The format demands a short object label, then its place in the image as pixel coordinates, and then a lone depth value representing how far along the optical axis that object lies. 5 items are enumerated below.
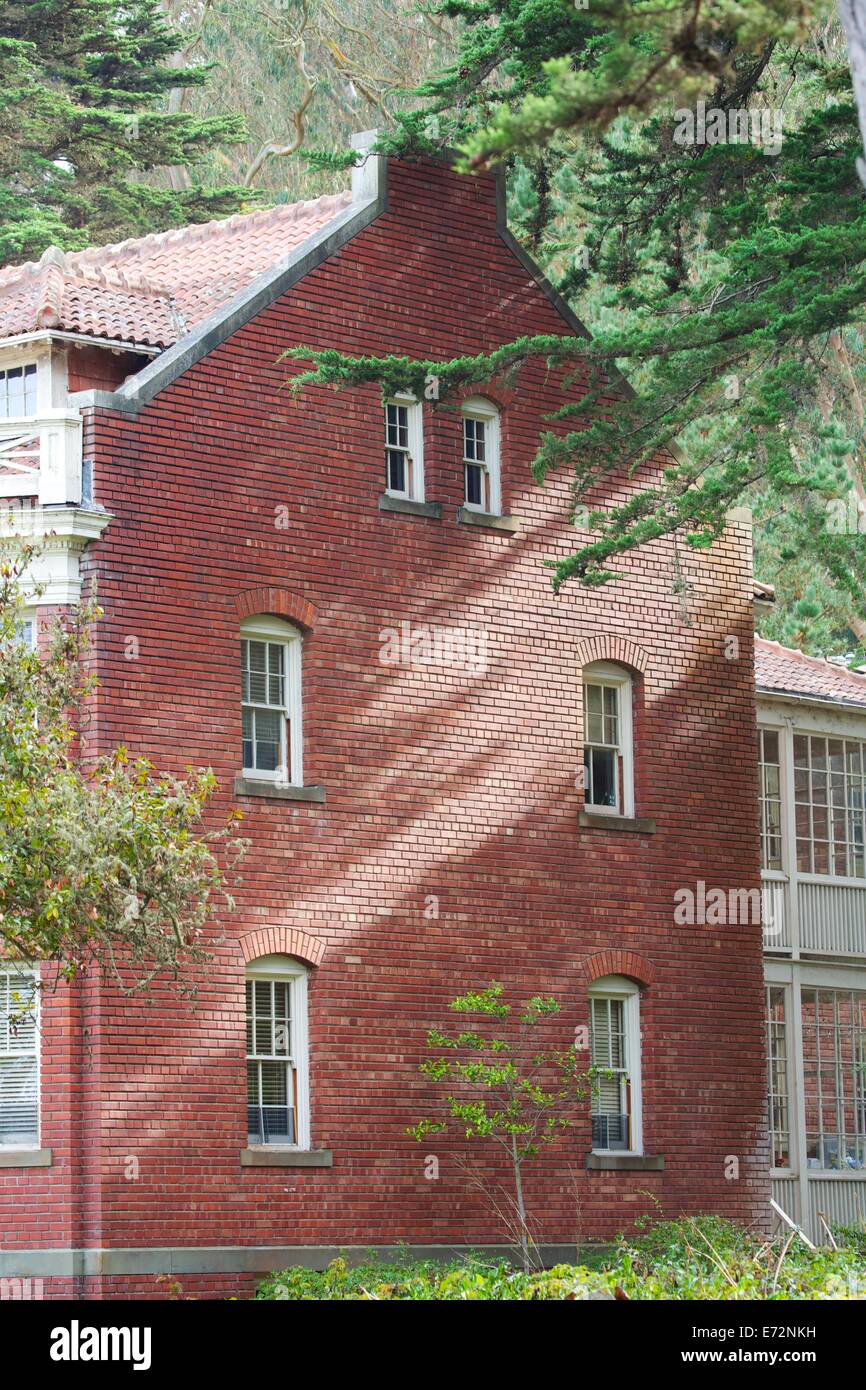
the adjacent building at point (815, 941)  30.95
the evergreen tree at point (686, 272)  22.61
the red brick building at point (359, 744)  22.95
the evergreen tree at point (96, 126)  41.16
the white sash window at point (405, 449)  26.59
